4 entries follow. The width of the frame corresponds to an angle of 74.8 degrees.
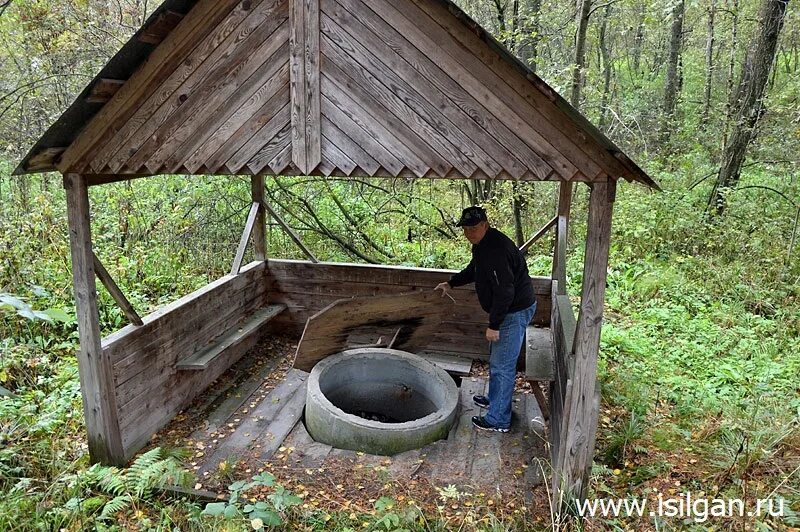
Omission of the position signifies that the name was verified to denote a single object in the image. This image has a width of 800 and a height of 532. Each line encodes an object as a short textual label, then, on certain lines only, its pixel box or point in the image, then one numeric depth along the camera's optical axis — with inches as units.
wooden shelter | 137.3
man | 196.1
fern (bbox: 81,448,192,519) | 157.2
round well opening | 197.2
